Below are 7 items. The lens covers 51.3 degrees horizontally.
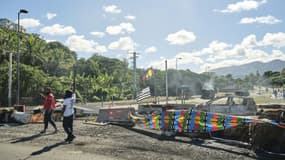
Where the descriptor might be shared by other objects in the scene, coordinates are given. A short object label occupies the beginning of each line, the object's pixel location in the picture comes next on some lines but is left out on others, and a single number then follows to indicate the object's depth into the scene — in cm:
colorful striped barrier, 941
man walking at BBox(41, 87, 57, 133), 1135
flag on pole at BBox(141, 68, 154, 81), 3677
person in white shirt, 967
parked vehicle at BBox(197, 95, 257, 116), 1588
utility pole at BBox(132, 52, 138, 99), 5139
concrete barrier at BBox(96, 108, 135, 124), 1338
